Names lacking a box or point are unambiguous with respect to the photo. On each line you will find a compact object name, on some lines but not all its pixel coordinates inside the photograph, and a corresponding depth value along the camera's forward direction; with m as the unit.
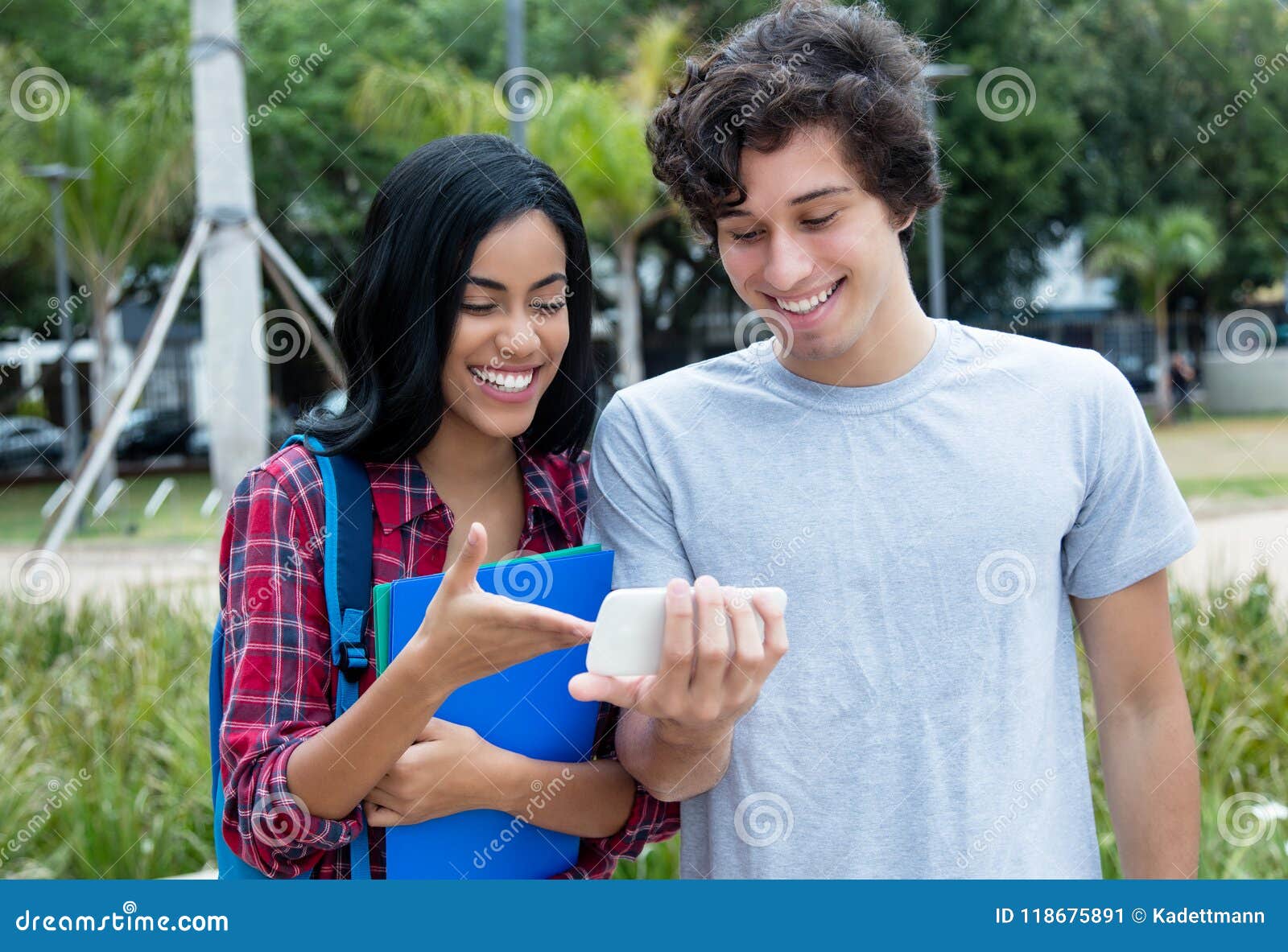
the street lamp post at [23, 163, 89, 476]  14.17
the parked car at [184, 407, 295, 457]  21.81
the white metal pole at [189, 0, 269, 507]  7.48
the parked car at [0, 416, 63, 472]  21.86
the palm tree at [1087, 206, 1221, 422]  21.95
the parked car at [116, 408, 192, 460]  23.16
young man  1.71
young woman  1.55
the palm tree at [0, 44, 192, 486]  12.83
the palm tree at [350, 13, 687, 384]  13.69
